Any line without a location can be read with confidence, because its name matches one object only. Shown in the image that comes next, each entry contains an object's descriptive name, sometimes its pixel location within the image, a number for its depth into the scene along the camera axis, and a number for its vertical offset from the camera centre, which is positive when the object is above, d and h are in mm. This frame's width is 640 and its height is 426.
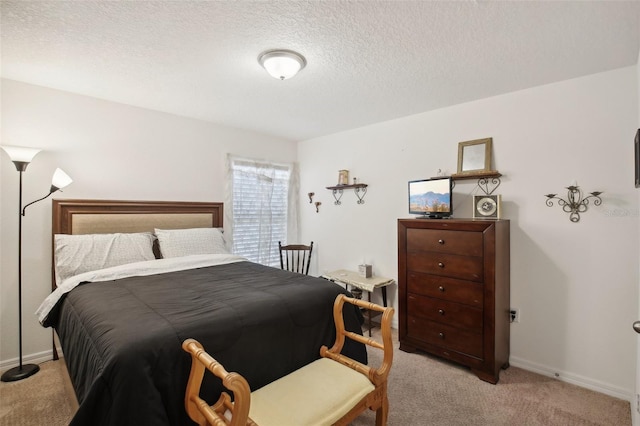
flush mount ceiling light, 1990 +1022
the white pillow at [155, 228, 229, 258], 2975 -314
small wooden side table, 3225 -795
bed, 1215 -556
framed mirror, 2742 +508
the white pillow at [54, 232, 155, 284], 2428 -342
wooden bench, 1156 -882
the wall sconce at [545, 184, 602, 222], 2293 +51
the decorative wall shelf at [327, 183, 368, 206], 3756 +268
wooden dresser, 2322 -688
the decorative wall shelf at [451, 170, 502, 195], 2686 +287
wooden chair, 4149 -680
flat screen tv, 2785 +121
